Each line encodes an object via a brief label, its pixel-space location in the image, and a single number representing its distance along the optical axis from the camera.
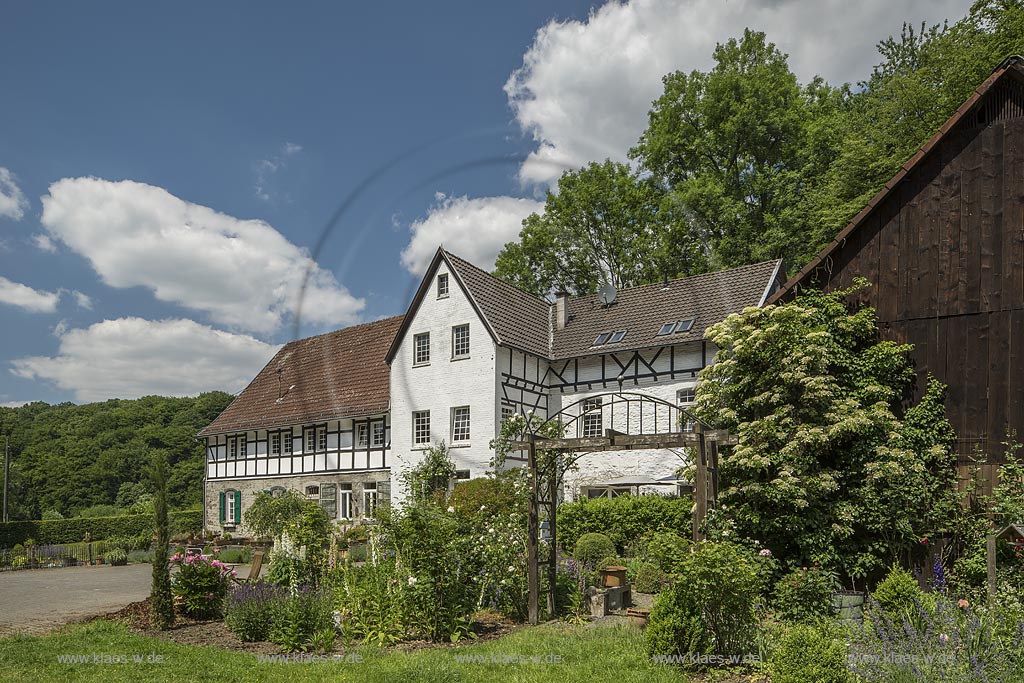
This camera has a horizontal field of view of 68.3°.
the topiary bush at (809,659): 6.50
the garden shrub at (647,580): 14.59
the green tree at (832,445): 12.27
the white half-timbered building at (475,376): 24.44
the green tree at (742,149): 29.09
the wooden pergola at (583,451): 10.98
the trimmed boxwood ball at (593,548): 17.23
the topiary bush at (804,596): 10.87
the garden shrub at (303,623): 9.22
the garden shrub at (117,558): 24.88
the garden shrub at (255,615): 9.78
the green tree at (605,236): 30.30
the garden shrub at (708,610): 8.08
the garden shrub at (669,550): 8.55
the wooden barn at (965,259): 12.13
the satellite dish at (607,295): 27.70
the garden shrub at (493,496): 11.91
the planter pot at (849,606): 10.84
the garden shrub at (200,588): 11.45
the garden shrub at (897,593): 9.28
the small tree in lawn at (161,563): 10.83
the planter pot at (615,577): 12.64
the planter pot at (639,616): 10.68
